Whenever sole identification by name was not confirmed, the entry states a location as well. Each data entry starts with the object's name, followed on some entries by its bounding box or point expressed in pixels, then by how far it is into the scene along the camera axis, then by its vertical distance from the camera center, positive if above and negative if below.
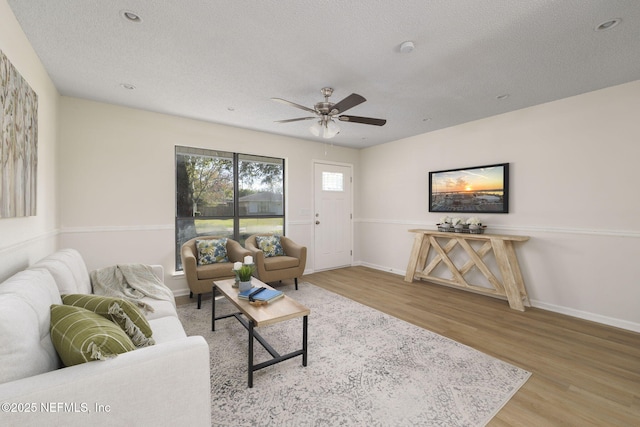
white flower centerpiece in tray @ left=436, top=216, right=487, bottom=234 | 3.80 -0.23
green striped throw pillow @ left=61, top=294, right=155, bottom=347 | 1.42 -0.57
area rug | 1.66 -1.24
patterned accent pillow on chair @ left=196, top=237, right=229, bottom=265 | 3.71 -0.58
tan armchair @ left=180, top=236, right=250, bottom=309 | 3.33 -0.77
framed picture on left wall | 1.62 +0.44
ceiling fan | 2.74 +0.96
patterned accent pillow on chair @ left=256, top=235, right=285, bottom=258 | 4.22 -0.57
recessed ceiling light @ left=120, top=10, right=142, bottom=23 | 1.82 +1.31
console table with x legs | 3.40 -0.76
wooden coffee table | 1.95 -0.78
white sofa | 0.93 -0.64
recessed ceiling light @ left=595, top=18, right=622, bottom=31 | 1.88 +1.29
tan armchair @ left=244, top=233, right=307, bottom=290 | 3.83 -0.77
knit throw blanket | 2.31 -0.66
